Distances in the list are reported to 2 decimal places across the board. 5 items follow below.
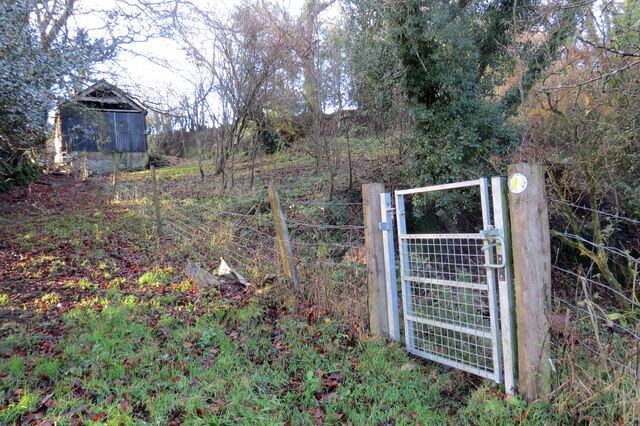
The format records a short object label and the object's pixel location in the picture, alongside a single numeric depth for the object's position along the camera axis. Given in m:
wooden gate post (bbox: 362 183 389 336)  4.02
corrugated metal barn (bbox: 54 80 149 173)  18.31
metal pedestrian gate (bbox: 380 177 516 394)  2.95
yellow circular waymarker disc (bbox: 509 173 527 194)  2.82
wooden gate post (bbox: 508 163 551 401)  2.79
